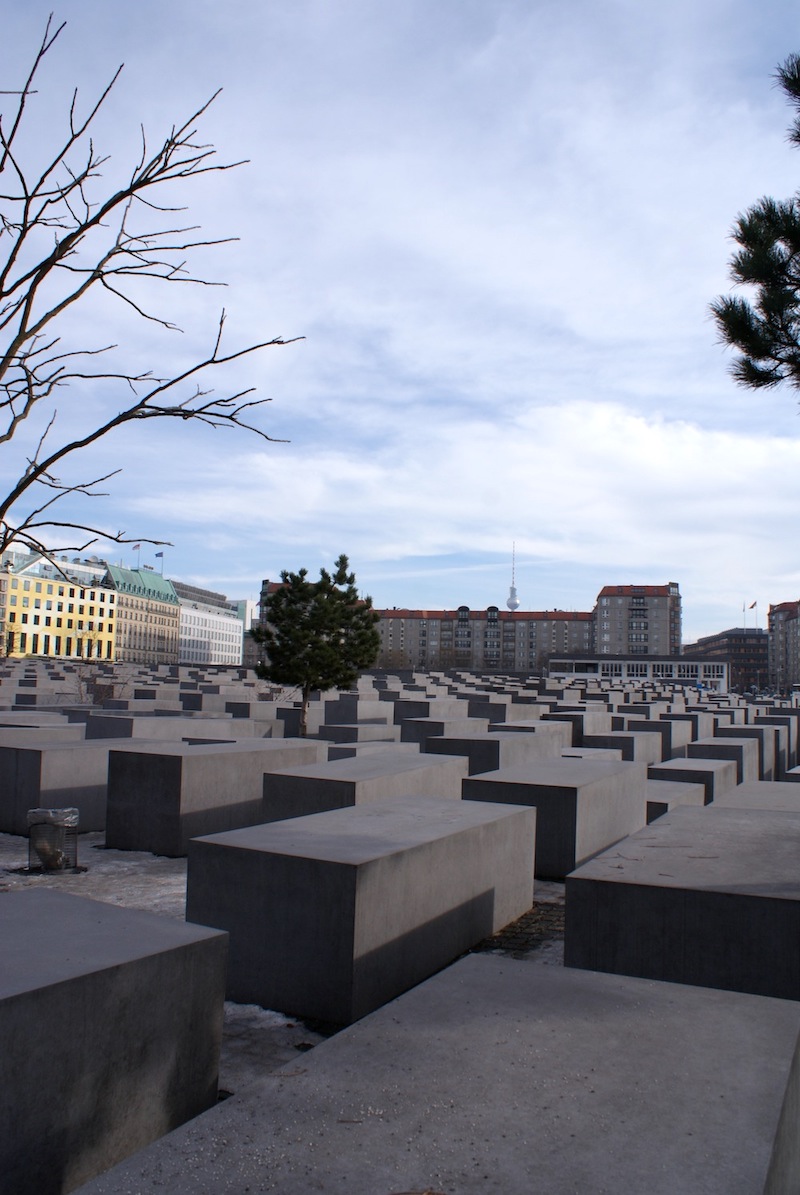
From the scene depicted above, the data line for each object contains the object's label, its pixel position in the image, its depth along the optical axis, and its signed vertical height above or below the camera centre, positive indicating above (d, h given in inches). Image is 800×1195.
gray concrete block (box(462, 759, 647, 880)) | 324.2 -50.8
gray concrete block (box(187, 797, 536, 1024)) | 193.5 -55.4
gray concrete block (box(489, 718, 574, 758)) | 547.2 -43.7
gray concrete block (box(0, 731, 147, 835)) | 374.0 -52.6
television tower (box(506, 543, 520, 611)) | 6870.1 +453.5
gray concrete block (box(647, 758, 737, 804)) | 472.0 -56.8
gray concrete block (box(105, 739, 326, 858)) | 346.6 -53.6
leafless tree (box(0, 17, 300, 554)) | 107.7 +44.4
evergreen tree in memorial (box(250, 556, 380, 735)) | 871.1 +23.1
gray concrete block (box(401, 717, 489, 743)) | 611.5 -45.7
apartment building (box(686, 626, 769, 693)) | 7190.0 +82.7
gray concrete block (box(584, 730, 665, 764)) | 606.2 -53.8
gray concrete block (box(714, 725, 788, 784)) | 721.6 -63.8
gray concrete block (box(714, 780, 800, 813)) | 315.6 -47.9
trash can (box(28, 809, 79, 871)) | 308.7 -61.9
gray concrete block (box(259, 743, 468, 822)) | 308.7 -43.9
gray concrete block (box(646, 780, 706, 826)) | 393.1 -57.9
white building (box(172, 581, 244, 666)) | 6392.7 +207.6
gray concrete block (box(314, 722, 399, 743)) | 605.0 -49.6
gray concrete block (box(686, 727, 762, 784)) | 584.7 -55.6
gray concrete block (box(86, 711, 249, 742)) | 511.5 -40.7
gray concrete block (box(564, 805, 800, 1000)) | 185.9 -53.1
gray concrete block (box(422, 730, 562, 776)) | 465.1 -45.6
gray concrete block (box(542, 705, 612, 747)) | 701.9 -46.5
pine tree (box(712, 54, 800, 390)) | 225.8 +89.6
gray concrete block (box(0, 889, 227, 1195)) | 108.4 -49.6
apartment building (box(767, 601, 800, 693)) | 6053.2 +143.4
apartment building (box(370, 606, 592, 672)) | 6412.4 +186.7
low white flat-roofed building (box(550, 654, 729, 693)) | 3695.9 -19.0
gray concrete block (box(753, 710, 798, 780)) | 883.6 -60.1
